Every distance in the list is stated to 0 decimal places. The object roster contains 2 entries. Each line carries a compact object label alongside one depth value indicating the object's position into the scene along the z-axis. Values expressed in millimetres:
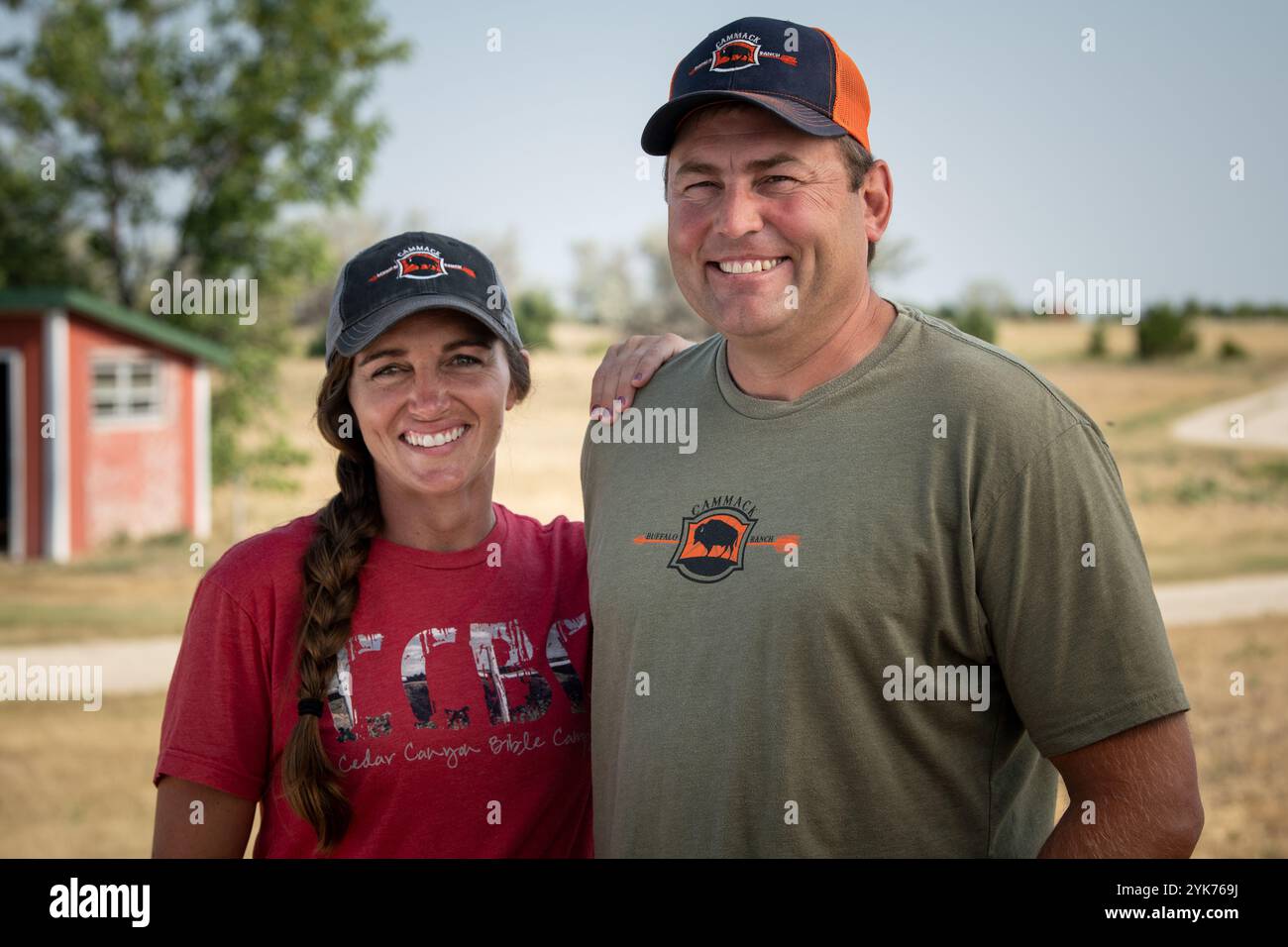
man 2555
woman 2797
